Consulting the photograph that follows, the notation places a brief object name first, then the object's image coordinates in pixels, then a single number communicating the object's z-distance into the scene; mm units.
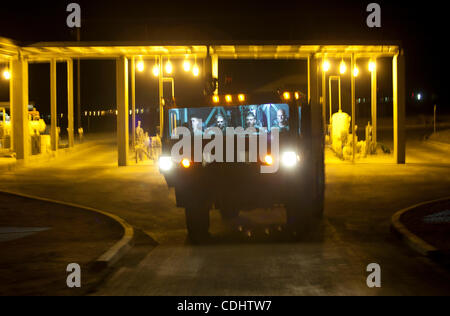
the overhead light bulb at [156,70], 26984
